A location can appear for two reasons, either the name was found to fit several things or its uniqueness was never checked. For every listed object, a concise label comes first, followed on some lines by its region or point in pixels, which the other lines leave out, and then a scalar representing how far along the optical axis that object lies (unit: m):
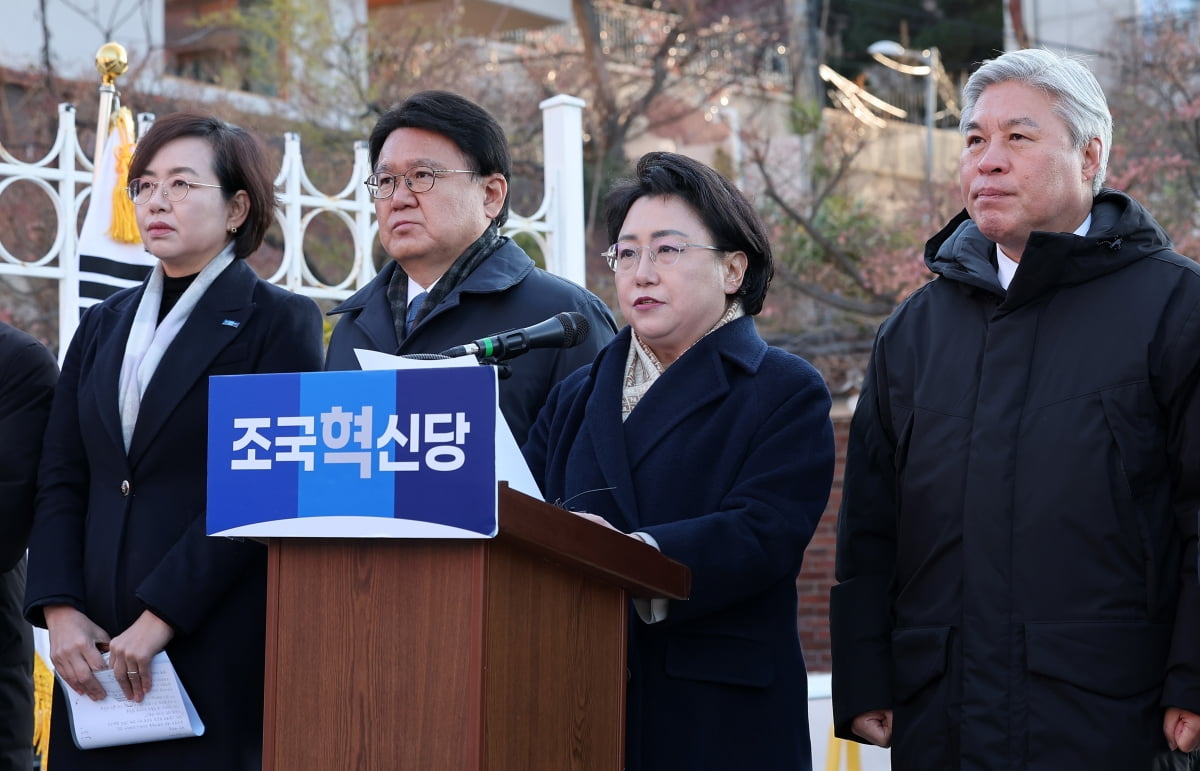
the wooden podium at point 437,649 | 2.17
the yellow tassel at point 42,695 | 5.03
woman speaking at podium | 2.79
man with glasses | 3.43
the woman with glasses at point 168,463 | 3.12
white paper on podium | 2.26
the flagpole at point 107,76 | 5.29
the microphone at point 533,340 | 2.48
